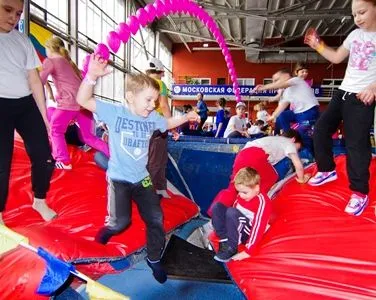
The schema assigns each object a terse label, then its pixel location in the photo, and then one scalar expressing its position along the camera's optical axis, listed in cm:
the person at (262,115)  940
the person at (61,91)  314
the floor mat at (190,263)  229
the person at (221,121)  771
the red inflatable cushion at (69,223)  176
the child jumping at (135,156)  200
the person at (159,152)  325
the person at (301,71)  418
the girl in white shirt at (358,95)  222
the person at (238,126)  613
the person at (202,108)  815
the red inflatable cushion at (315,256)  182
